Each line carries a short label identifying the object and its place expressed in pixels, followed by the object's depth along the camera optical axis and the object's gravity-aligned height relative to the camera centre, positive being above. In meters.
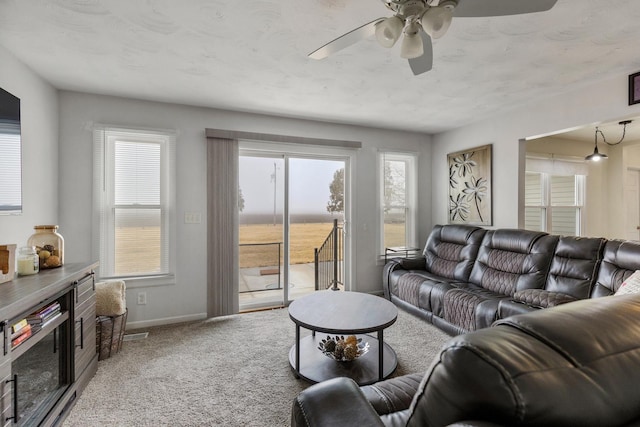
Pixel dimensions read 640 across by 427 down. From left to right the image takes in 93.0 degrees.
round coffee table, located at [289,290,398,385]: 2.14 -0.80
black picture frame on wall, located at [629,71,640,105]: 2.58 +1.07
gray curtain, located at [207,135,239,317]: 3.58 -0.19
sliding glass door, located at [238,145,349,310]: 3.92 -0.10
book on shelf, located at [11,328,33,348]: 1.47 -0.64
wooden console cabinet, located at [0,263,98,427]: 1.38 -0.73
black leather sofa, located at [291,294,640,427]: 0.50 -0.28
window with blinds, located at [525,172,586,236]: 4.98 +0.17
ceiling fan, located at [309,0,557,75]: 1.34 +0.92
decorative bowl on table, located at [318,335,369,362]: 2.27 -1.04
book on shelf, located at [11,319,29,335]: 1.47 -0.58
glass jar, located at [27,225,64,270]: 2.16 -0.26
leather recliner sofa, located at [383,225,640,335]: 2.46 -0.63
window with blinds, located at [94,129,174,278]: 3.23 +0.11
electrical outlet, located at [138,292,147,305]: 3.32 -0.96
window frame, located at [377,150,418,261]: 4.86 +0.26
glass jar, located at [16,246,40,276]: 1.96 -0.33
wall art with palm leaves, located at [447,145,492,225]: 4.01 +0.36
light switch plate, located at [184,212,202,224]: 3.51 -0.08
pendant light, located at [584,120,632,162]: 4.20 +1.16
